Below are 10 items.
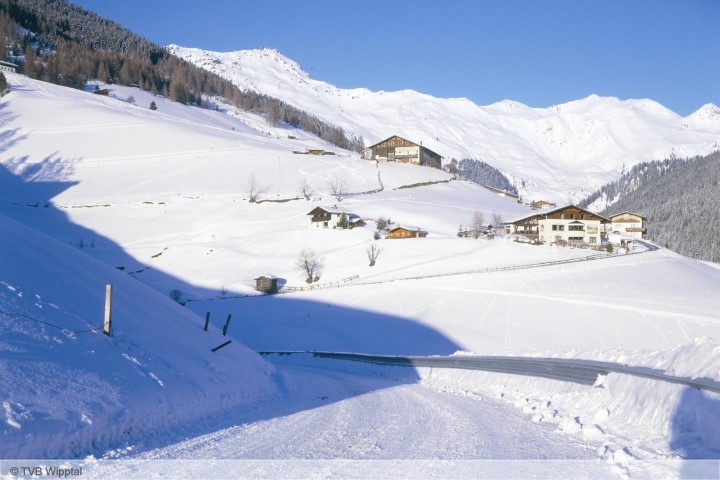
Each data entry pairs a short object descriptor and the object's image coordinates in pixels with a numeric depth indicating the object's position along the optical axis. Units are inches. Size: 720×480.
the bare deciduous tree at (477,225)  3582.7
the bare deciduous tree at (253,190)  4382.4
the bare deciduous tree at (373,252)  3045.3
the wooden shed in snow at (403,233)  3513.8
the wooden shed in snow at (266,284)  2783.0
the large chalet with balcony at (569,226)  3720.5
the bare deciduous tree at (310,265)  2961.6
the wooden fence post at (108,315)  470.6
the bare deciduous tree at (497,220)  4104.3
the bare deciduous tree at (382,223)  3678.2
